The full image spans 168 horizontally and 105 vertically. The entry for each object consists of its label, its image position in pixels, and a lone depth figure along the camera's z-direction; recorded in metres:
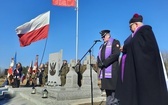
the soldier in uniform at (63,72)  12.96
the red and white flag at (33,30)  12.11
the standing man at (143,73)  3.05
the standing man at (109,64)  4.50
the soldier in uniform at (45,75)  16.98
